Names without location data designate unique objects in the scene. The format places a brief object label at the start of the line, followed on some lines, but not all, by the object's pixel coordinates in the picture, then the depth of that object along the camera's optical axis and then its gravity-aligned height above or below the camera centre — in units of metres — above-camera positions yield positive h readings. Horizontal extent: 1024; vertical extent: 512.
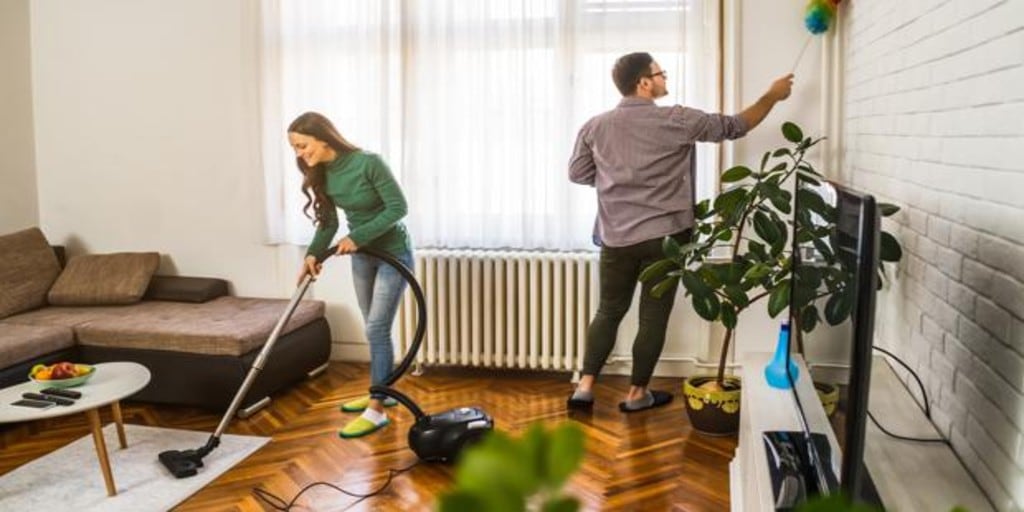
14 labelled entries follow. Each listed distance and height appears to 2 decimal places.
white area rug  2.82 -1.06
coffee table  2.71 -0.72
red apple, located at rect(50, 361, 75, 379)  2.91 -0.66
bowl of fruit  2.91 -0.67
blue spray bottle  2.48 -0.58
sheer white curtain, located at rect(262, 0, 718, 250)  3.83 +0.42
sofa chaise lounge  3.68 -0.67
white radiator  4.04 -0.64
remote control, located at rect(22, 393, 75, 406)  2.76 -0.72
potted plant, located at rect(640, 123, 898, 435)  2.96 -0.34
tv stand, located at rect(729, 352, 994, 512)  1.60 -0.60
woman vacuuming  3.34 -0.16
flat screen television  1.26 -0.22
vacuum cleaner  3.01 -0.89
